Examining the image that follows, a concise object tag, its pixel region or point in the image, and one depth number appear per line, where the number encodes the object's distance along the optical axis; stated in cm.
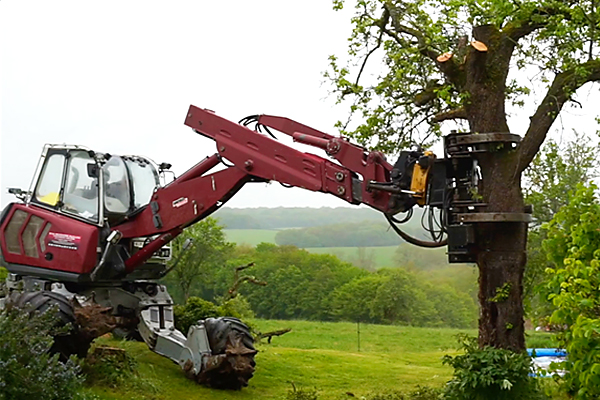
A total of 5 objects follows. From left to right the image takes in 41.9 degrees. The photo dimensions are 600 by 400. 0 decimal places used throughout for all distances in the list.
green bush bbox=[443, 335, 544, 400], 822
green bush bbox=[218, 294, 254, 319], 1348
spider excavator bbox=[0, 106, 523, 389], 844
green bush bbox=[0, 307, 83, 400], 711
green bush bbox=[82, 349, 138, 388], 977
